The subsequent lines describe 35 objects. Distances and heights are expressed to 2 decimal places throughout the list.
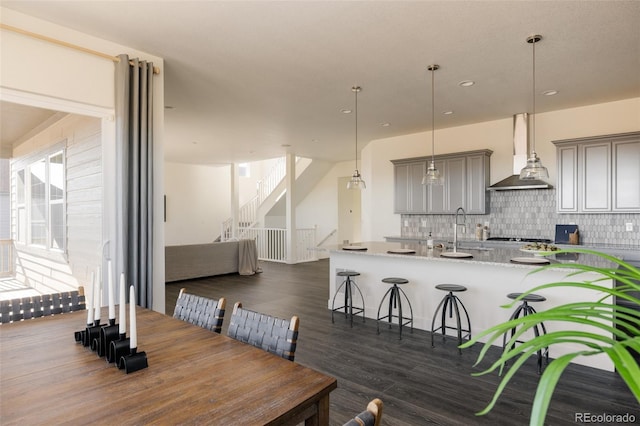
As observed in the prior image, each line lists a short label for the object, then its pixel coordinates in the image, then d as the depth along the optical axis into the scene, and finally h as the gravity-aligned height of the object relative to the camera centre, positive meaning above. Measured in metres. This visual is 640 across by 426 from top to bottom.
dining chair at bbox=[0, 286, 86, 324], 2.16 -0.55
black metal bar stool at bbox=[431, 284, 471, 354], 3.76 -1.01
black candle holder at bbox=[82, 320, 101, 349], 1.67 -0.54
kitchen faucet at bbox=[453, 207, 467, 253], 6.50 -0.17
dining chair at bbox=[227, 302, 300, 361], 1.69 -0.57
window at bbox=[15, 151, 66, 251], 4.67 +0.16
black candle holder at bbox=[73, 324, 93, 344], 1.74 -0.57
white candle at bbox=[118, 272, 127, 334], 1.54 -0.41
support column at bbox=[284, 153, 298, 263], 9.77 +0.17
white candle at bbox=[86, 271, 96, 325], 1.73 -0.41
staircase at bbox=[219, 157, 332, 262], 10.51 -0.01
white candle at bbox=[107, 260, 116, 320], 1.60 -0.38
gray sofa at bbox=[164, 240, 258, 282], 7.44 -0.99
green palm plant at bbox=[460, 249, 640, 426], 0.57 -0.22
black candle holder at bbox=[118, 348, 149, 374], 1.44 -0.58
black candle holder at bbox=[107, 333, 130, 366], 1.50 -0.55
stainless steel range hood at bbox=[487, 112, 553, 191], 5.80 +0.95
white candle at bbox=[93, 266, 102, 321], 1.75 -0.41
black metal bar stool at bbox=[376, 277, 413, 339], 4.20 -1.04
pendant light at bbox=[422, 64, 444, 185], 4.08 +0.45
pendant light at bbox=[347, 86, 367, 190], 4.90 +0.40
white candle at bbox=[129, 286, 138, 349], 1.45 -0.44
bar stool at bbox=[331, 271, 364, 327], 4.68 -1.07
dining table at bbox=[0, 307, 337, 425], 1.15 -0.61
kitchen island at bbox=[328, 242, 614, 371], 3.46 -0.74
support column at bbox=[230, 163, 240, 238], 11.45 +0.46
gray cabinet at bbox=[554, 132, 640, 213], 4.86 +0.50
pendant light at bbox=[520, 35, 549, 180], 3.43 +0.41
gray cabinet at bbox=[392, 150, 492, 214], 6.21 +0.46
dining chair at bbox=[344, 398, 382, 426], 0.92 -0.53
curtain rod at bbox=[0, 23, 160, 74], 2.82 +1.41
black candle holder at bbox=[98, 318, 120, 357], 1.59 -0.53
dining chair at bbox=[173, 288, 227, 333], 2.06 -0.57
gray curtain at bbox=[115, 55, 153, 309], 3.37 +0.37
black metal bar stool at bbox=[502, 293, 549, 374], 3.28 -0.87
